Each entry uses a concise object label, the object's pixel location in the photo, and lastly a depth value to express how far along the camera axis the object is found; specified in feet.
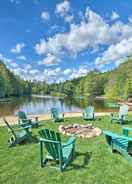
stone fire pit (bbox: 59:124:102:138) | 13.04
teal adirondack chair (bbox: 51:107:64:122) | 19.15
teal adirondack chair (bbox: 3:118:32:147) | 11.41
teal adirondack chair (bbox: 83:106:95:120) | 19.94
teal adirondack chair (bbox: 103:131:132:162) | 8.72
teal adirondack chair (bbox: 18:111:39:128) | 15.13
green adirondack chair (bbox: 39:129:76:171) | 7.93
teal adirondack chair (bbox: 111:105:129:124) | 17.72
